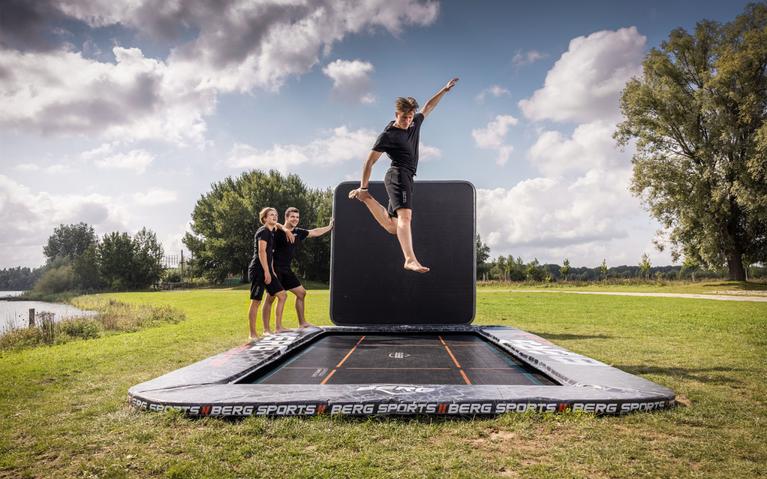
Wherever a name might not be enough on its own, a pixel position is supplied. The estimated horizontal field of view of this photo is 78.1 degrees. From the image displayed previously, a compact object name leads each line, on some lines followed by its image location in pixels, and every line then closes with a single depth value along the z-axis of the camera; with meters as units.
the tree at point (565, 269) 47.66
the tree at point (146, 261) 43.66
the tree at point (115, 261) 43.03
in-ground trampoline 3.14
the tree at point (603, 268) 46.01
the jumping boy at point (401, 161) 4.14
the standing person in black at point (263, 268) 6.15
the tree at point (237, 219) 38.53
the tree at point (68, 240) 75.44
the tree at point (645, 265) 44.38
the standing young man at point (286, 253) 6.75
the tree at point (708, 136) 21.77
